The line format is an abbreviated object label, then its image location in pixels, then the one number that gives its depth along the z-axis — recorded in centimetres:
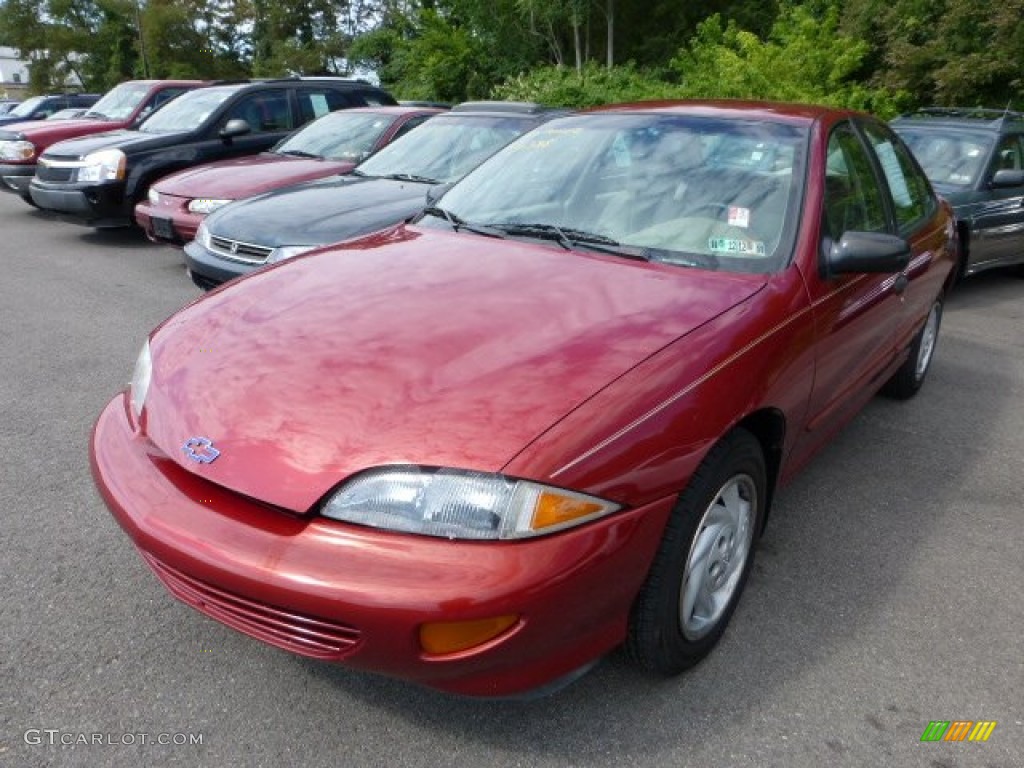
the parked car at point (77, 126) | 962
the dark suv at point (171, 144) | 793
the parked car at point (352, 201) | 507
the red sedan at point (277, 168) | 657
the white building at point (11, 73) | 8308
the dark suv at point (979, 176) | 681
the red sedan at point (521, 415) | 178
